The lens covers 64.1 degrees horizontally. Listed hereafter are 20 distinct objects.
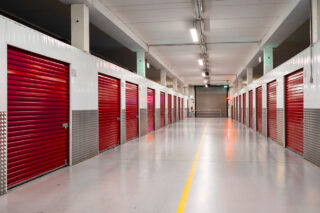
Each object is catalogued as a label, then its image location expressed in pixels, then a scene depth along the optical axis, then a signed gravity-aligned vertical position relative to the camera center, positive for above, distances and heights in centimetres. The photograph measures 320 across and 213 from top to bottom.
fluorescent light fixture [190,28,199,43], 902 +275
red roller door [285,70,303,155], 714 -10
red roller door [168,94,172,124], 2123 -5
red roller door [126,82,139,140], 1051 -10
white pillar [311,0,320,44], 598 +202
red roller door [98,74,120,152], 794 -10
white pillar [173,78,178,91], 2476 +236
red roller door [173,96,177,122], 2381 -2
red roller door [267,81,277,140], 1001 -5
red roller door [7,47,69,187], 443 -12
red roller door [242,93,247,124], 1950 +14
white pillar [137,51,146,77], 1257 +227
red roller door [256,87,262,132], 1332 -1
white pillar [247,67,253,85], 1747 +226
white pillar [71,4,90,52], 671 +220
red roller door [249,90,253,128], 1622 -1
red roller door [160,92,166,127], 1797 +3
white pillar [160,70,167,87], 1908 +227
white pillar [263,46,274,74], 1156 +224
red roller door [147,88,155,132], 1433 -6
